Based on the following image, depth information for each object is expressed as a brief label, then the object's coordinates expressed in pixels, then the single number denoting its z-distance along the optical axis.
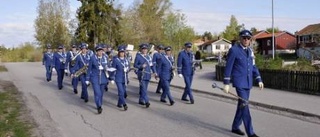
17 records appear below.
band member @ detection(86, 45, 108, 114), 11.81
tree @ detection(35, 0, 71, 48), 70.81
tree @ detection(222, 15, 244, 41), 95.19
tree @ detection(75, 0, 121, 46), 54.66
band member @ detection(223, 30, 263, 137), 8.27
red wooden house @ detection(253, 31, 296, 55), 80.28
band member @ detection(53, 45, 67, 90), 19.22
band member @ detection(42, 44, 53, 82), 21.88
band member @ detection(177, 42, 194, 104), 12.99
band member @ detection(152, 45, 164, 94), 13.92
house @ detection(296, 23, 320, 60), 66.75
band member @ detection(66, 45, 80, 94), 17.21
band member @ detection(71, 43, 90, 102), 14.55
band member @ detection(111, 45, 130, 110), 12.18
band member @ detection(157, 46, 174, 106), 12.85
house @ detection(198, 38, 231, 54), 100.81
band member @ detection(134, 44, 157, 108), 12.91
